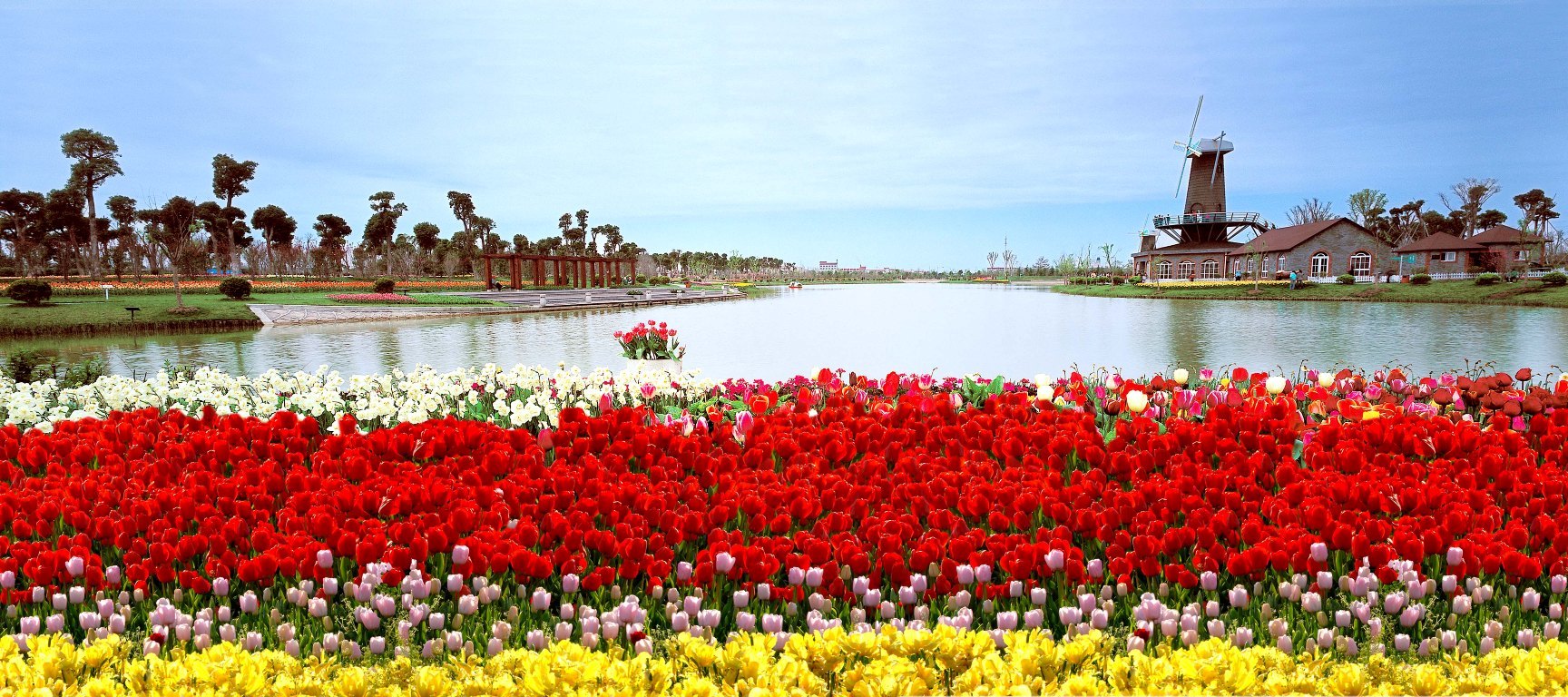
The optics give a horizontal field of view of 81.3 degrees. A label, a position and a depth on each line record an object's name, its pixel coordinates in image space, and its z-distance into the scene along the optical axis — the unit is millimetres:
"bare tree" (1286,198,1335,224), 85812
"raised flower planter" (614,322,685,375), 12766
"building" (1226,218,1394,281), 54406
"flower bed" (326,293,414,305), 33094
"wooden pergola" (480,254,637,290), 46781
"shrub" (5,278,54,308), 27047
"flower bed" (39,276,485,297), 35438
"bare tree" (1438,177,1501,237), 72062
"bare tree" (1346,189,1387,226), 71375
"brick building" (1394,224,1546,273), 52594
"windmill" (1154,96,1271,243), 59312
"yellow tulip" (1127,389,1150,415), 5109
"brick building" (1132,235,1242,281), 58625
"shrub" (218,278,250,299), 32750
